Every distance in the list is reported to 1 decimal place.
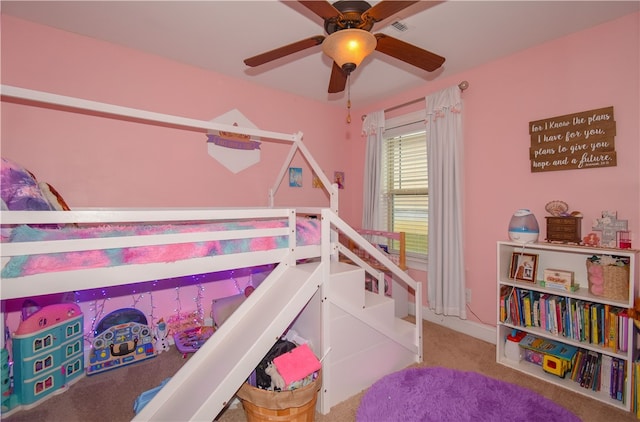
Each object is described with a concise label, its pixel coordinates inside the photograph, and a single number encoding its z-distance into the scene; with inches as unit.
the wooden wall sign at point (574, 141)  87.7
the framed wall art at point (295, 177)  145.0
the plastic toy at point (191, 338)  101.5
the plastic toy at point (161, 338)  104.9
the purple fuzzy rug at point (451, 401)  72.0
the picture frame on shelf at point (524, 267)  96.2
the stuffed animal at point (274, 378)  65.5
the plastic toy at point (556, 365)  86.8
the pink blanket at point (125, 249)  47.2
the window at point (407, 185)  138.3
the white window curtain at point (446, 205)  118.3
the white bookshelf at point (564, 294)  75.8
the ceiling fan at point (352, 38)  57.2
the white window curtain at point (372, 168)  149.1
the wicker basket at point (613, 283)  78.4
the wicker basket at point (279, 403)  62.9
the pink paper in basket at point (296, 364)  65.3
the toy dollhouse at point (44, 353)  76.9
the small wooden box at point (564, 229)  88.6
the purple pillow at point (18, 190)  55.7
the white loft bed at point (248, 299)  49.7
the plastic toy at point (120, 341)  93.2
